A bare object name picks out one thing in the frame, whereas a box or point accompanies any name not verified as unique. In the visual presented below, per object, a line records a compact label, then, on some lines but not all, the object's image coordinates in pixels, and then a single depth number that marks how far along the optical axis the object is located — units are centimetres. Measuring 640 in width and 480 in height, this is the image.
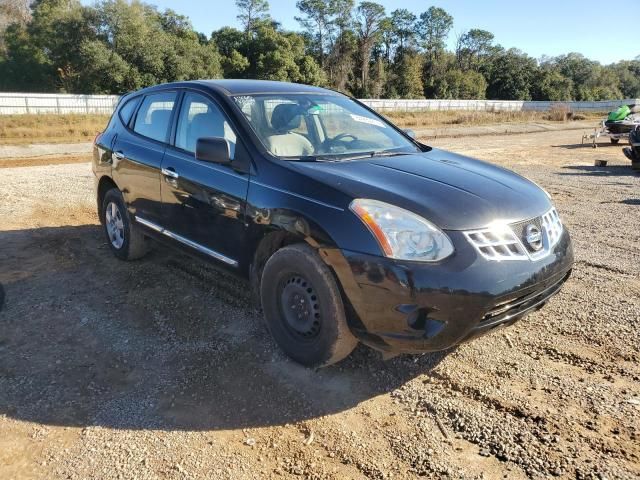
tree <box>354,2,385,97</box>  6812
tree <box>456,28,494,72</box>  8956
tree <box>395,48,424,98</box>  6769
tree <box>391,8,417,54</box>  8006
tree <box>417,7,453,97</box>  7625
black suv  280
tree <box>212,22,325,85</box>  4931
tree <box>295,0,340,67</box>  7069
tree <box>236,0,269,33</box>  6309
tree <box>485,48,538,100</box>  7294
